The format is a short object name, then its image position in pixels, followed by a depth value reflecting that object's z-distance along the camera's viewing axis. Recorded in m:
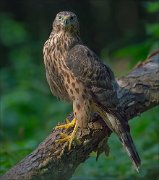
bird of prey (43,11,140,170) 12.34
